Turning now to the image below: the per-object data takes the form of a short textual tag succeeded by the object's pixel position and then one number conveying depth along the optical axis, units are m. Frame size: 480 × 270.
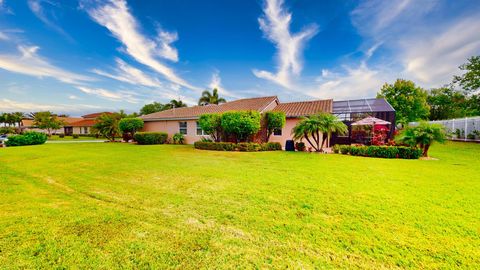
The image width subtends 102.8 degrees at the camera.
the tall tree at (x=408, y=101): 34.97
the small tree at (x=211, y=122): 15.97
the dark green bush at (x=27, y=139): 19.20
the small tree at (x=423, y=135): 10.65
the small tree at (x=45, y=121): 38.47
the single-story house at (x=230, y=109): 17.72
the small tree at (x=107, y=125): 25.91
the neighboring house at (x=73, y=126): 47.69
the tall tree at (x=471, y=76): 20.95
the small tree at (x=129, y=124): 23.25
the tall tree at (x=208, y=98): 37.38
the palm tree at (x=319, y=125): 13.06
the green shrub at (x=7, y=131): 45.06
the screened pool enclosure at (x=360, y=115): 15.89
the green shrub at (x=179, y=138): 20.97
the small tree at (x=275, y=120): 15.43
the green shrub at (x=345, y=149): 12.65
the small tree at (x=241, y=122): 14.55
